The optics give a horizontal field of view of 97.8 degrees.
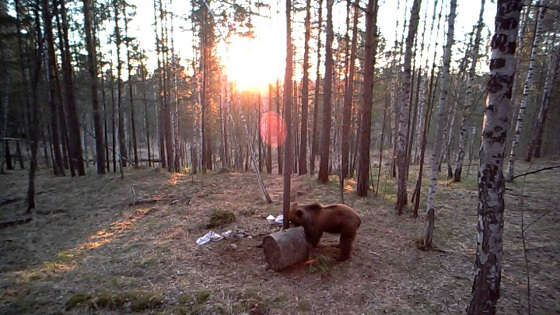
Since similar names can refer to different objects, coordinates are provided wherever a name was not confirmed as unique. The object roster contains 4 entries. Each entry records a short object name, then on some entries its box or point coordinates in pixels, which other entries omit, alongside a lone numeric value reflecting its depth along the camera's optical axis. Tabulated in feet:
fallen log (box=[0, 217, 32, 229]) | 29.88
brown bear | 18.19
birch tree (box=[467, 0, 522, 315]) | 9.93
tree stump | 17.07
